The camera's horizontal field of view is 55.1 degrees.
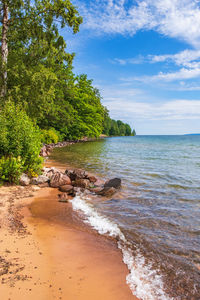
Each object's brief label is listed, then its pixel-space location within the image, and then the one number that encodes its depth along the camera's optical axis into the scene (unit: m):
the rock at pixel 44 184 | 9.34
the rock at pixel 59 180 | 9.57
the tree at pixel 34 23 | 13.01
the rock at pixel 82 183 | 9.85
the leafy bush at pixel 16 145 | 8.37
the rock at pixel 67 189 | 9.03
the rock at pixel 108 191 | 8.75
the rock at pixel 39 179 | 9.44
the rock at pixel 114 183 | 9.74
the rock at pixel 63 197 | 7.70
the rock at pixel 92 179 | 10.88
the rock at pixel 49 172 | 10.51
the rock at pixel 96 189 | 9.33
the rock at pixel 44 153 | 20.22
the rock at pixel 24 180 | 8.78
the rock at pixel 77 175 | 10.73
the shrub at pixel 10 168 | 8.23
